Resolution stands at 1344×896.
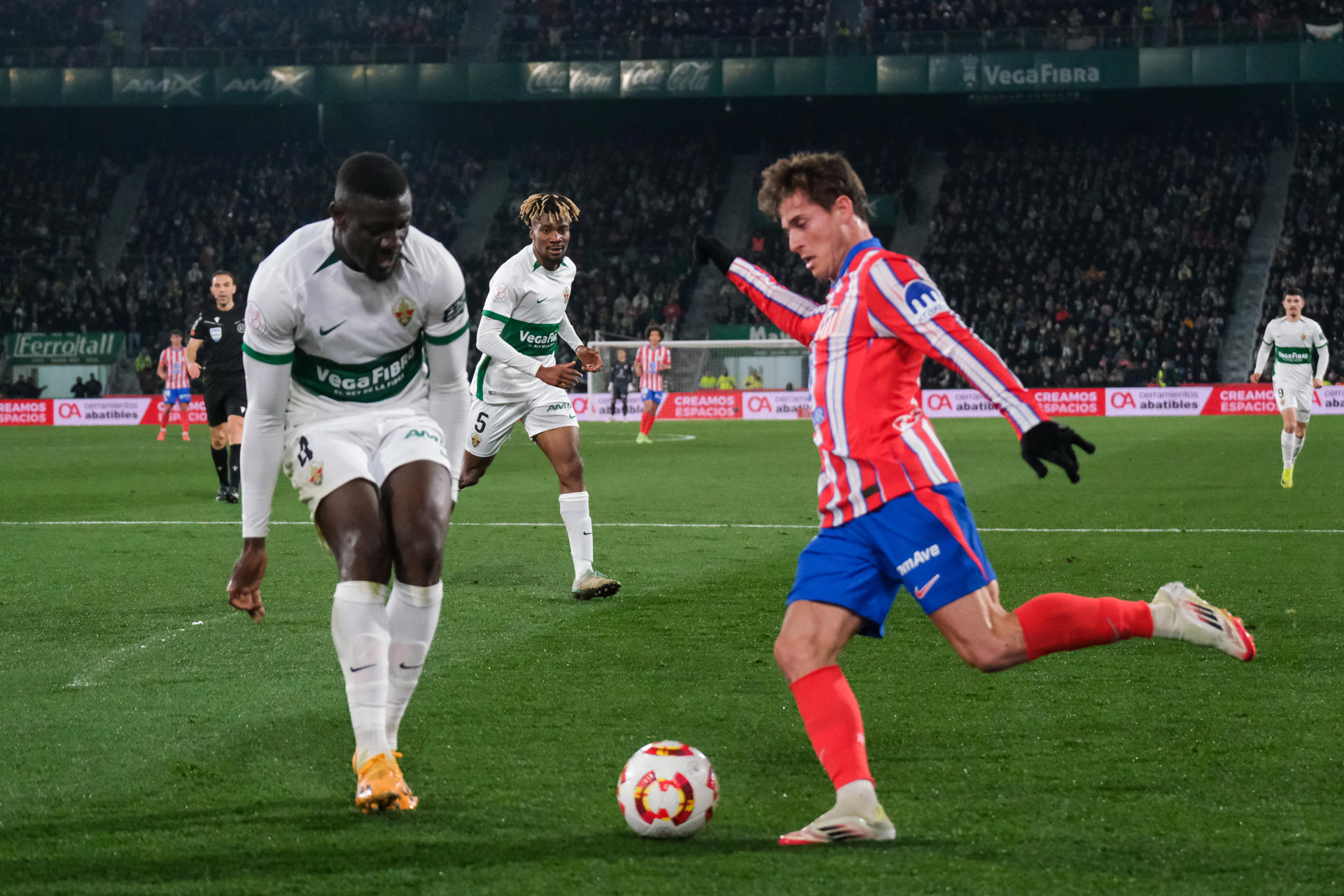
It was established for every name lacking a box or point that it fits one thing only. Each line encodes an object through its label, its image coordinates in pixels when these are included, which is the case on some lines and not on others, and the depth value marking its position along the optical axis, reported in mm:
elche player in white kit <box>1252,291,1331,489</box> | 31719
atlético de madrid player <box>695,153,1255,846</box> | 7488
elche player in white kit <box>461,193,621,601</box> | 16344
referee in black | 26500
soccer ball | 7570
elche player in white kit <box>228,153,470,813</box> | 8086
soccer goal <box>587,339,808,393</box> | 67000
